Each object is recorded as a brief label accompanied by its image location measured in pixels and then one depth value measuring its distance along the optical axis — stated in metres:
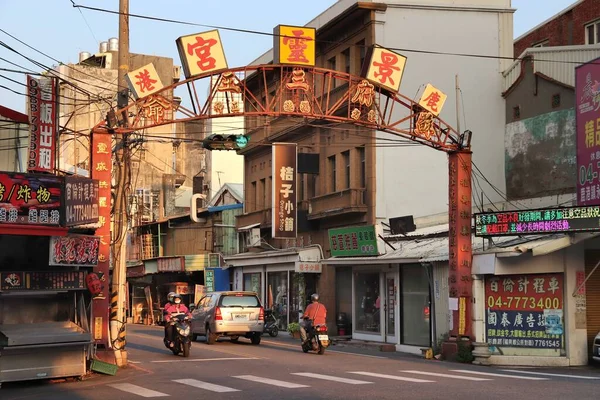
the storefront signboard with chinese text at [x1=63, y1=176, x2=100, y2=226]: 17.30
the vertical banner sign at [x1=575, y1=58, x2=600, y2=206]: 24.66
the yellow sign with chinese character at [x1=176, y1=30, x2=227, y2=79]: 21.91
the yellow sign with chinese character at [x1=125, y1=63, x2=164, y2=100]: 21.81
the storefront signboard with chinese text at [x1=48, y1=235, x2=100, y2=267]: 16.95
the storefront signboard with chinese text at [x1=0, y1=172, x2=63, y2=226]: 16.28
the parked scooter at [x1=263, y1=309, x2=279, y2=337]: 36.09
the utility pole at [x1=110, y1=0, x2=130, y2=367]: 20.30
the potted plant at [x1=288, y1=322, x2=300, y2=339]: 35.28
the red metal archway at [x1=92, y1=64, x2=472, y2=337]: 22.23
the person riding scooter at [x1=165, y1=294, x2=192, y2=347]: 24.08
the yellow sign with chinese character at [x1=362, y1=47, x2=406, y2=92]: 24.20
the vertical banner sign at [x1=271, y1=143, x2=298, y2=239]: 35.06
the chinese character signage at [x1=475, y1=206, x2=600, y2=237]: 21.58
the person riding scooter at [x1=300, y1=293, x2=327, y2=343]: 25.09
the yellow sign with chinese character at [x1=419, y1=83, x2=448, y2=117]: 25.14
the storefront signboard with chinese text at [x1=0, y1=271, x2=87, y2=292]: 16.58
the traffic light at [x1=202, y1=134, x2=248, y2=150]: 21.73
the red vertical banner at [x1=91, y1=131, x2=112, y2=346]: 19.77
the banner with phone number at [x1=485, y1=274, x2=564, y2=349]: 22.94
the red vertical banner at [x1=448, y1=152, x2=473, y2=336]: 23.91
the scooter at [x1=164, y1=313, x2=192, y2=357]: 23.30
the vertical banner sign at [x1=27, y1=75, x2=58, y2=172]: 22.47
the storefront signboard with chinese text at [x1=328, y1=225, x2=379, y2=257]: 30.05
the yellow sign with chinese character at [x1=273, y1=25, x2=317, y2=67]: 23.05
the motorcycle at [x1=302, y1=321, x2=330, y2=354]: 24.94
